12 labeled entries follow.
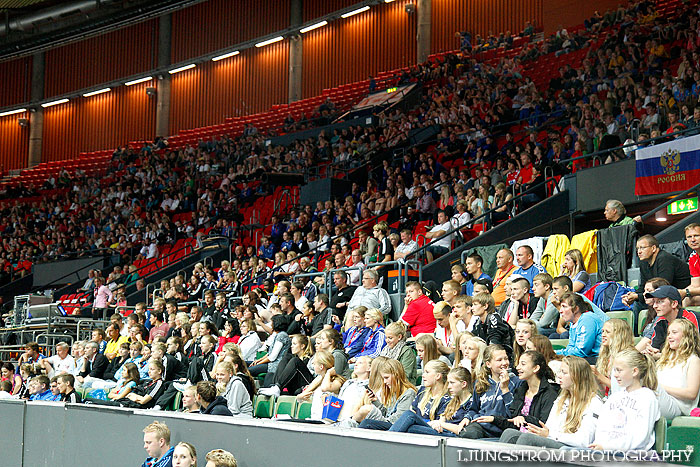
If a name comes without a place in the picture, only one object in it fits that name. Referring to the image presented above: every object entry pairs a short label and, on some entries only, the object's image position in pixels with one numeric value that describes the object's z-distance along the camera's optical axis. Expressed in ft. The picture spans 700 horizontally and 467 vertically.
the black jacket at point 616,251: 25.88
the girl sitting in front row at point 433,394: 17.88
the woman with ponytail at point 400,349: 22.75
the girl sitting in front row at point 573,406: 14.17
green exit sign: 29.68
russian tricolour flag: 32.60
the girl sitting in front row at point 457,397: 17.28
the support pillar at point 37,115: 103.35
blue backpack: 22.81
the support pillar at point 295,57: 84.94
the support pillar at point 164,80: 94.02
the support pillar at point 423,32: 75.15
